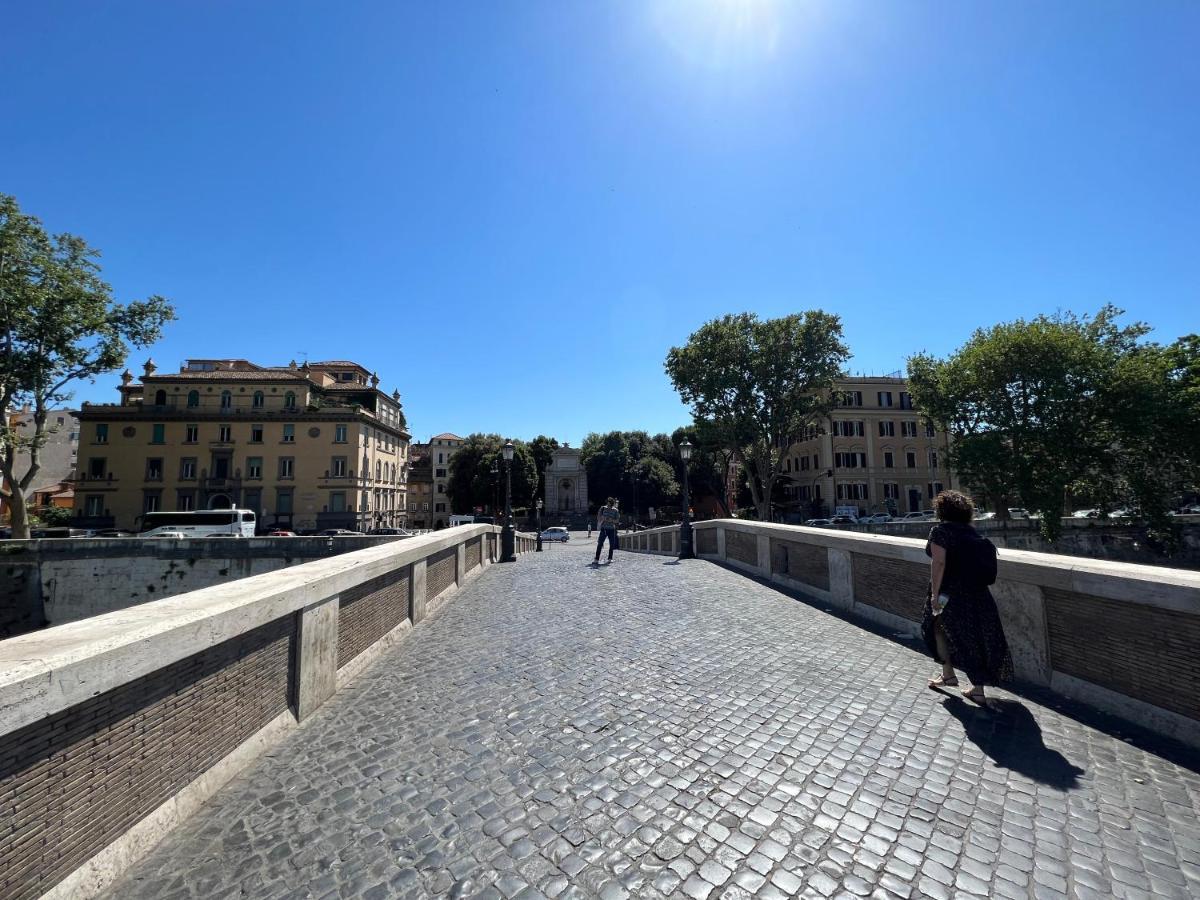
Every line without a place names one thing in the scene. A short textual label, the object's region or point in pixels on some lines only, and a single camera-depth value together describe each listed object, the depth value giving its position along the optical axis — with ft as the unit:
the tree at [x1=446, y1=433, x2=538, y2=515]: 167.02
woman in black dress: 13.15
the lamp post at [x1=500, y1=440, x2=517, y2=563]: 48.65
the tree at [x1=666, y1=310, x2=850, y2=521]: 106.52
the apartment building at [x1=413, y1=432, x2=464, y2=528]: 237.25
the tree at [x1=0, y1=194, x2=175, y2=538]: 80.48
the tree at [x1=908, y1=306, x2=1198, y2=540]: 78.54
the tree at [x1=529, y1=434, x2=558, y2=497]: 211.39
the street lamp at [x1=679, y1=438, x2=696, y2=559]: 47.01
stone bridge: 7.07
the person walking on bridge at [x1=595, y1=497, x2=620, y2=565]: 44.32
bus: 100.73
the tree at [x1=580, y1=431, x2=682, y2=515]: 192.85
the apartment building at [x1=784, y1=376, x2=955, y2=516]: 164.25
